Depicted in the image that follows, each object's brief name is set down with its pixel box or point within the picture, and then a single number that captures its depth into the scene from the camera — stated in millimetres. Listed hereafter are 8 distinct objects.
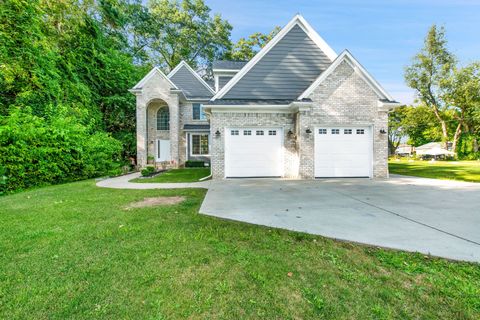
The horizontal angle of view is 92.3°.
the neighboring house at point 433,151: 33281
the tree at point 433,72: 32188
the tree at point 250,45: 28828
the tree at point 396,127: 44778
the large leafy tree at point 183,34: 29719
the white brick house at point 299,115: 10195
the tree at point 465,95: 30878
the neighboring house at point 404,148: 62775
